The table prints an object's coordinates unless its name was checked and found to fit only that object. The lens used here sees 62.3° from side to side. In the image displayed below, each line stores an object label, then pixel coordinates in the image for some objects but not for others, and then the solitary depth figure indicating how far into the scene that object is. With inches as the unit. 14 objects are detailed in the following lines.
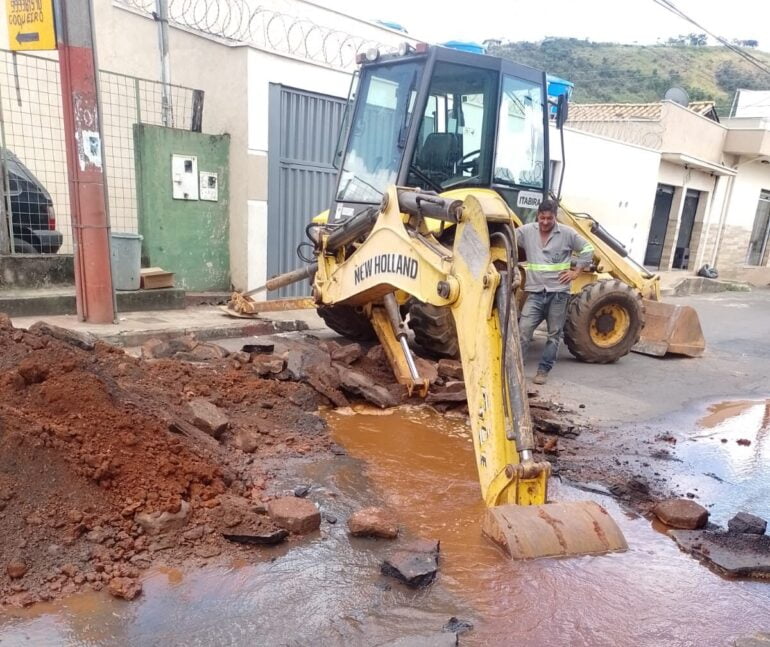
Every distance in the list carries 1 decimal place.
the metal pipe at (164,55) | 344.8
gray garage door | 356.5
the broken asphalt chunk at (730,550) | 125.1
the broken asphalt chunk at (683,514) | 142.0
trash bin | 298.2
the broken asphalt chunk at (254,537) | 122.2
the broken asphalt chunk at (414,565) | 112.2
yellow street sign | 248.2
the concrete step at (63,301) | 276.4
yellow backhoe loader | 126.0
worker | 248.7
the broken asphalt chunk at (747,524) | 140.2
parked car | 287.6
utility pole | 249.3
